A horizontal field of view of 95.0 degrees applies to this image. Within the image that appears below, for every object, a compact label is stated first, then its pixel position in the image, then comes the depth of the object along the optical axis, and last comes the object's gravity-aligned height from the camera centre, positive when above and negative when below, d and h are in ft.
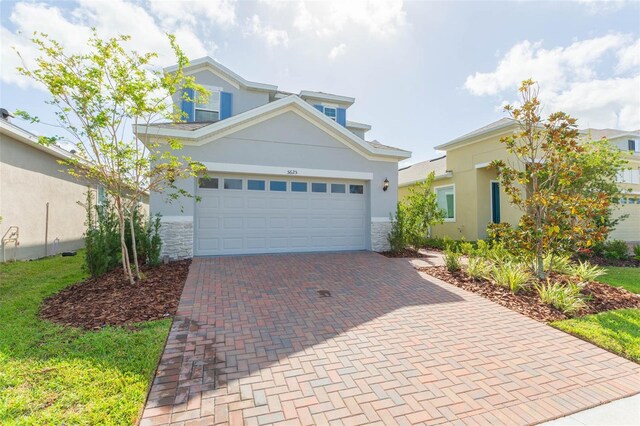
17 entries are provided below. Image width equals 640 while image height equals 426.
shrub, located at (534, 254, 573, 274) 25.71 -3.91
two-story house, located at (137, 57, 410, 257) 30.99 +4.20
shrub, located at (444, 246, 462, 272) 26.66 -3.70
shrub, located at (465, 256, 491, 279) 24.39 -3.97
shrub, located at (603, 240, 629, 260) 35.45 -3.63
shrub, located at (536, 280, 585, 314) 17.85 -4.89
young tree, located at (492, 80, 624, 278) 21.38 +1.65
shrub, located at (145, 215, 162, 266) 27.07 -2.37
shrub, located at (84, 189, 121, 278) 23.25 -1.56
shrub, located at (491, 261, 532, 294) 21.27 -4.16
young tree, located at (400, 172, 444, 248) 38.11 +0.87
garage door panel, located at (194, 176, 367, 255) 32.17 +0.02
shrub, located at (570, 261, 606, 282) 23.61 -4.28
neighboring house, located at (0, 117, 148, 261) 29.07 +2.78
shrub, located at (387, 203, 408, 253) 36.63 -1.44
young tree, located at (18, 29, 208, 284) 18.65 +8.19
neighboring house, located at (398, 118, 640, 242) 44.78 +5.62
